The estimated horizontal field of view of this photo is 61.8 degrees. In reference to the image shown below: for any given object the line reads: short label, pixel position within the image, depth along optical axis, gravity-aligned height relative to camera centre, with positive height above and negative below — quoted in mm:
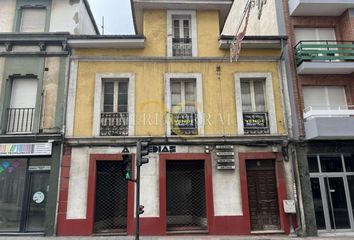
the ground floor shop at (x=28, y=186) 11172 +642
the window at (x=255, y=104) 12172 +3889
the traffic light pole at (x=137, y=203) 8630 -60
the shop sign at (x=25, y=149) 11422 +2022
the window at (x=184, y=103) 12008 +3931
